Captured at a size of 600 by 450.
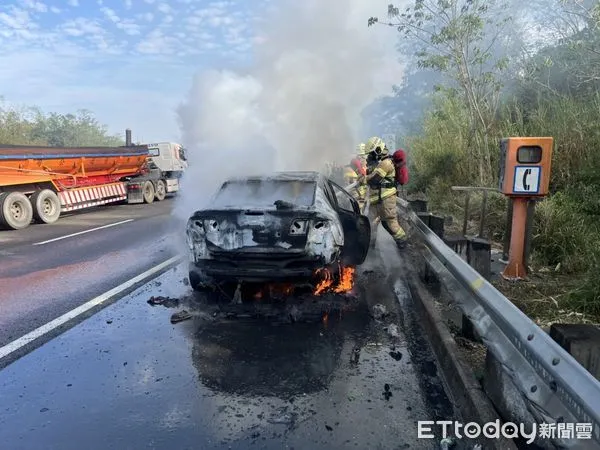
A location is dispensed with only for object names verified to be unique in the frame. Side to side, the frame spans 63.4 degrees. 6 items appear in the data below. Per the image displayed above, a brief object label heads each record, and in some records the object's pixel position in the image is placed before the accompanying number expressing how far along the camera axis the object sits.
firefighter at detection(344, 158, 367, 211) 10.22
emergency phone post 5.18
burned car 5.05
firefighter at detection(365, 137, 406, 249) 7.88
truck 12.11
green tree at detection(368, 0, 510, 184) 10.55
